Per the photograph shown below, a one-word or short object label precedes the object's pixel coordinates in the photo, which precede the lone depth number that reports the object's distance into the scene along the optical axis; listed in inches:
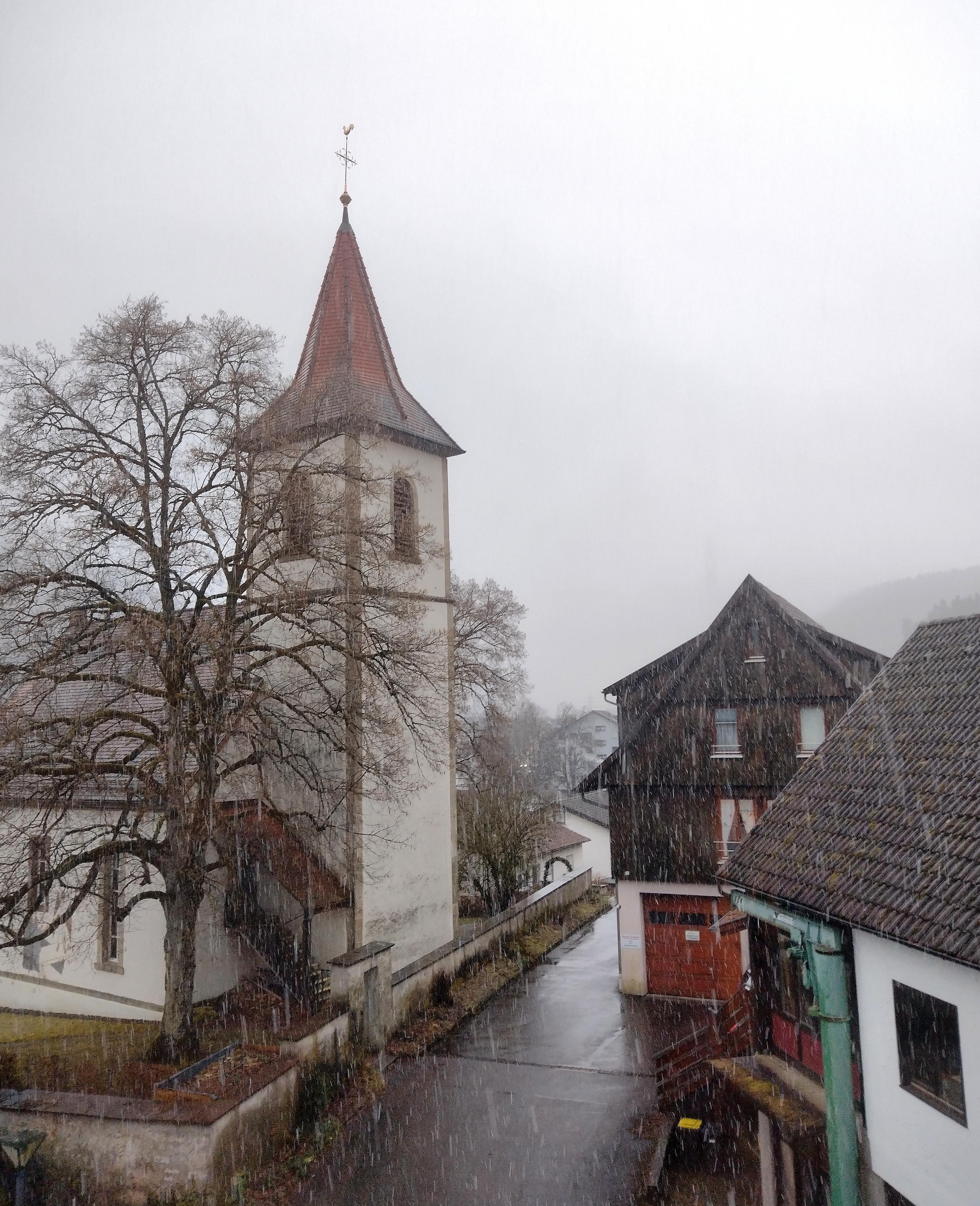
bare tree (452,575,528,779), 971.3
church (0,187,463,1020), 610.9
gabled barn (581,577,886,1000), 689.0
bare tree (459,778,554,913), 1019.9
